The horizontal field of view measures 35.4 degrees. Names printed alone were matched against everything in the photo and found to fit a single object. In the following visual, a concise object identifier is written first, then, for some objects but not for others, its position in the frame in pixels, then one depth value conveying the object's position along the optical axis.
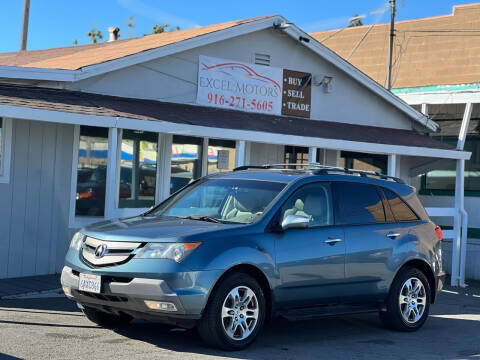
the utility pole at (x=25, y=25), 26.28
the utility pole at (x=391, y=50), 20.91
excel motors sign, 14.13
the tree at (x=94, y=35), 55.75
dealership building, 11.34
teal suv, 6.84
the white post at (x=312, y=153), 13.64
